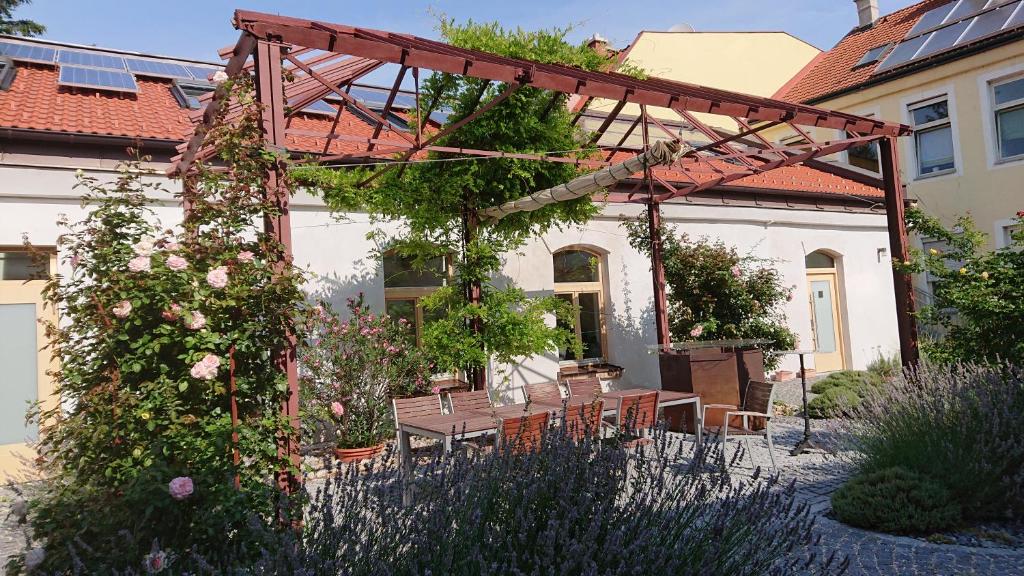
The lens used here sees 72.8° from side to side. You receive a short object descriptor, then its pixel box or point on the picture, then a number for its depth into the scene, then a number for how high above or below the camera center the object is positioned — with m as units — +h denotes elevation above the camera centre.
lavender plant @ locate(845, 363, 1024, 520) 4.29 -0.85
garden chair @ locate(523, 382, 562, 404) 7.32 -0.66
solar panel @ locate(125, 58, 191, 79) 10.40 +4.38
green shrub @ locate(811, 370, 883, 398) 9.18 -0.96
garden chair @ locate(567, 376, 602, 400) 7.66 -0.66
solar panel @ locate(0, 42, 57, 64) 9.72 +4.43
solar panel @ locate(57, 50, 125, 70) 10.06 +4.42
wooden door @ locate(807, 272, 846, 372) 12.93 -0.16
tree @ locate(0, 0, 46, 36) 19.14 +9.45
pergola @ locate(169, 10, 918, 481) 4.07 +1.99
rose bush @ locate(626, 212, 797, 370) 9.88 +0.36
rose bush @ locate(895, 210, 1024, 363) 6.03 +0.01
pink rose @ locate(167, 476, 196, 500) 2.83 -0.55
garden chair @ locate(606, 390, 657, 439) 5.60 -0.70
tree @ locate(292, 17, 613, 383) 7.46 +1.58
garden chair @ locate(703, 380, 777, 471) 5.81 -0.79
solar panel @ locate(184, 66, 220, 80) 10.74 +4.43
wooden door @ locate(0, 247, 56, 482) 6.86 +0.06
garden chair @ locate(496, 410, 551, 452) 4.82 -0.65
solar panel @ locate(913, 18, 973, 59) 13.05 +5.11
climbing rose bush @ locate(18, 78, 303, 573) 2.99 -0.13
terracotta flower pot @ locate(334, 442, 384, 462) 7.14 -1.15
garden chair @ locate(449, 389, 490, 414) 6.65 -0.64
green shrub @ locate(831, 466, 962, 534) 4.20 -1.20
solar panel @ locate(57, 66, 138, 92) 8.96 +3.70
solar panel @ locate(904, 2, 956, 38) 14.28 +6.01
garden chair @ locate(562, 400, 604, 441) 5.17 -0.65
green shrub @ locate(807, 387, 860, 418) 8.23 -1.08
